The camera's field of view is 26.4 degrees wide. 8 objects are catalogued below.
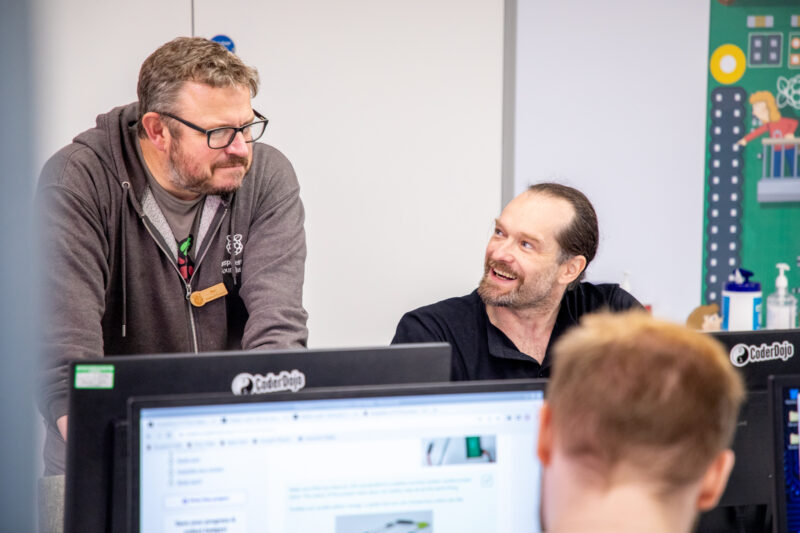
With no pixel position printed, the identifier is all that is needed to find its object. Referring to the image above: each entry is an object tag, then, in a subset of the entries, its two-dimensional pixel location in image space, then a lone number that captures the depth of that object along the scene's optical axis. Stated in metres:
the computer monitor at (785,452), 2.83
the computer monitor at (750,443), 3.02
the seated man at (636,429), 2.29
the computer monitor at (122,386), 2.75
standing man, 3.65
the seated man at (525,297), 3.70
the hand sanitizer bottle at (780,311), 4.63
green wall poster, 4.86
